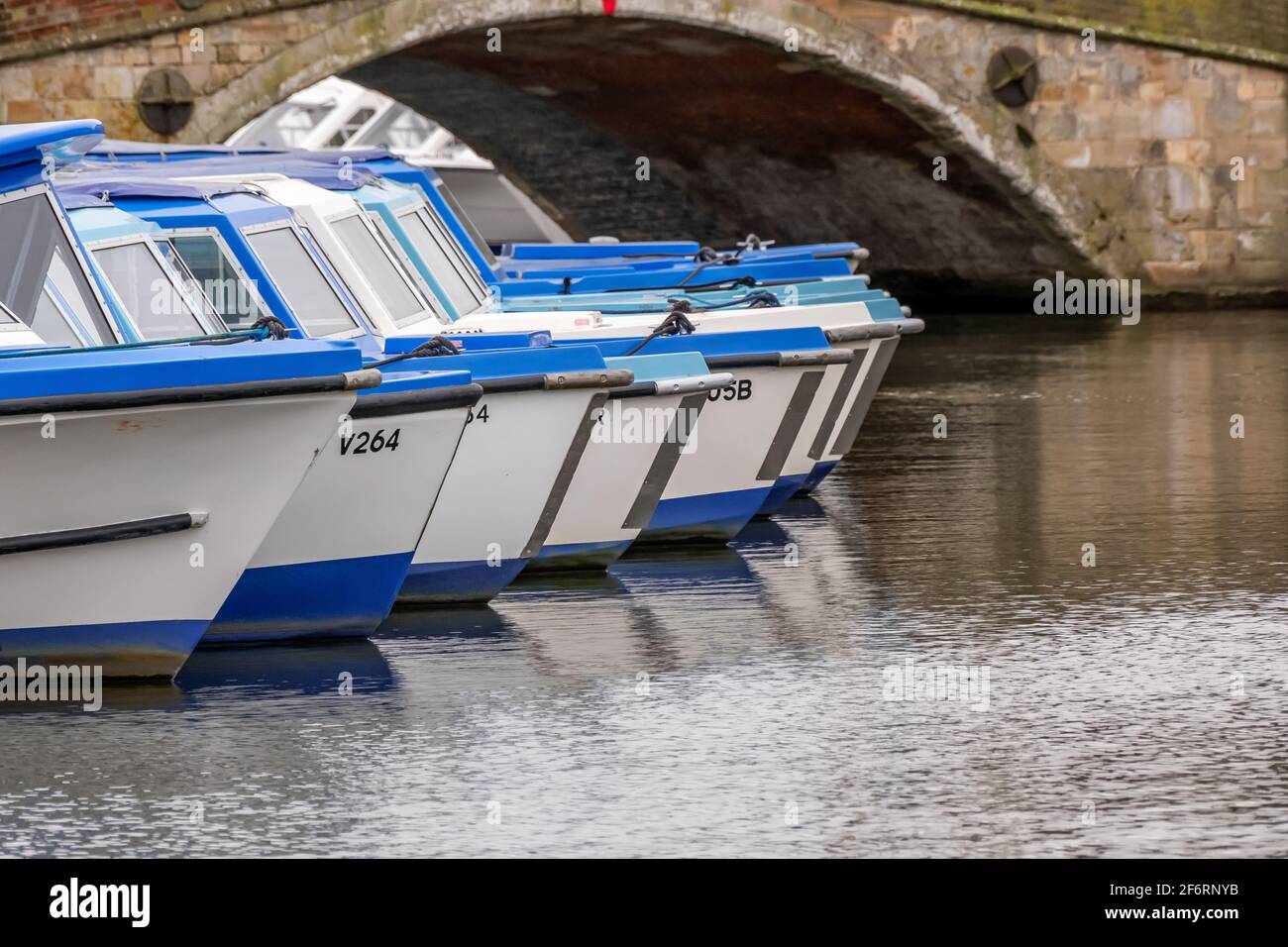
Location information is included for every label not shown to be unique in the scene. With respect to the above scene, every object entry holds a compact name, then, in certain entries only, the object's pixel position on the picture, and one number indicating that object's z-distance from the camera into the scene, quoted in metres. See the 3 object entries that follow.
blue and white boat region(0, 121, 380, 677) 13.09
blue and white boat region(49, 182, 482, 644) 15.01
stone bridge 44.83
